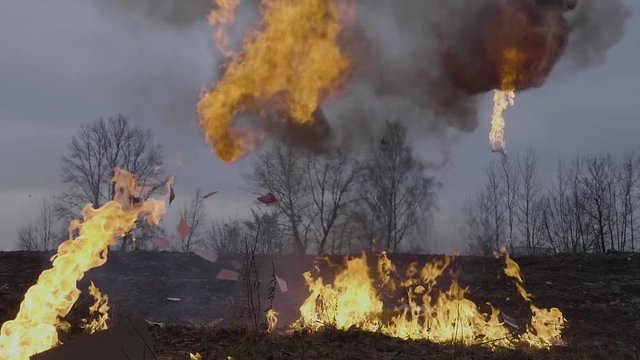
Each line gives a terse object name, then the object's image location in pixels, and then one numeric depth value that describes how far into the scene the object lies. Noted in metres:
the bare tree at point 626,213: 38.28
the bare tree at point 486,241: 37.32
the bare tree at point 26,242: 50.02
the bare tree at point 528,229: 39.08
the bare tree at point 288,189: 18.31
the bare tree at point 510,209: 40.49
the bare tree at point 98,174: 36.72
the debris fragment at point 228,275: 17.34
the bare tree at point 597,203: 36.06
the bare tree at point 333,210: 24.73
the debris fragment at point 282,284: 16.45
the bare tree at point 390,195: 26.72
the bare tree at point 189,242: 37.66
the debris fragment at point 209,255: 18.74
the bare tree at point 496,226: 39.50
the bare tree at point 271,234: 26.24
